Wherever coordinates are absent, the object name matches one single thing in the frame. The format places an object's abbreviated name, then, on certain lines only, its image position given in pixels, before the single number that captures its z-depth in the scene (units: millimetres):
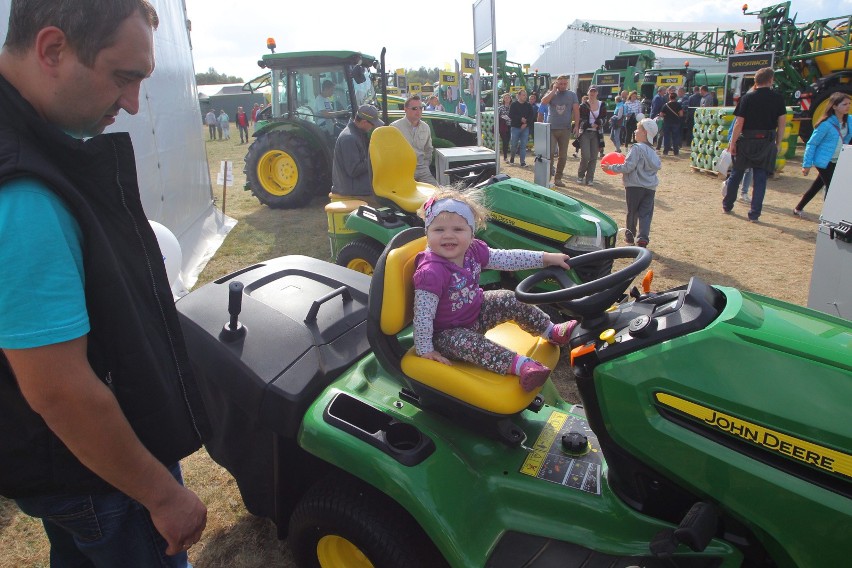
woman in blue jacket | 6371
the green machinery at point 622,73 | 19016
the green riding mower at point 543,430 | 1290
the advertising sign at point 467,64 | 12321
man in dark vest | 826
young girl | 1881
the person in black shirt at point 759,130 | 6449
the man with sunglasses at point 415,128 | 6088
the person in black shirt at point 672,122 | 12453
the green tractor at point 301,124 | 7930
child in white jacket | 5348
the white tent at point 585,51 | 28036
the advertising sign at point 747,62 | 11094
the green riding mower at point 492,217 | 3688
